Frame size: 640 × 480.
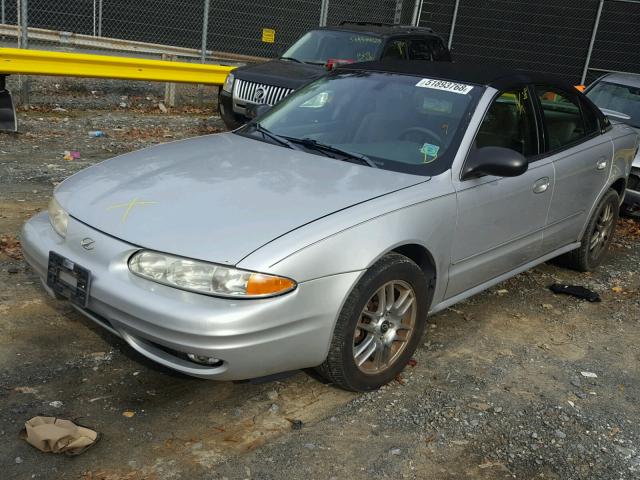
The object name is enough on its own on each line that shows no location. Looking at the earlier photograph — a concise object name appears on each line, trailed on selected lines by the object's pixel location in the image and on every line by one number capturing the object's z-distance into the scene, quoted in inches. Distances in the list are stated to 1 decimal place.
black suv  369.1
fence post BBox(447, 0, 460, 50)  654.5
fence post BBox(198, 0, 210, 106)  478.3
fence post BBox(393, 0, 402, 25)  653.9
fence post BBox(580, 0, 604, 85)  596.1
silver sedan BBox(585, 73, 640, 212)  311.9
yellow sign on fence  542.0
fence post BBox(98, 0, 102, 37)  550.3
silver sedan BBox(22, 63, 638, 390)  119.3
